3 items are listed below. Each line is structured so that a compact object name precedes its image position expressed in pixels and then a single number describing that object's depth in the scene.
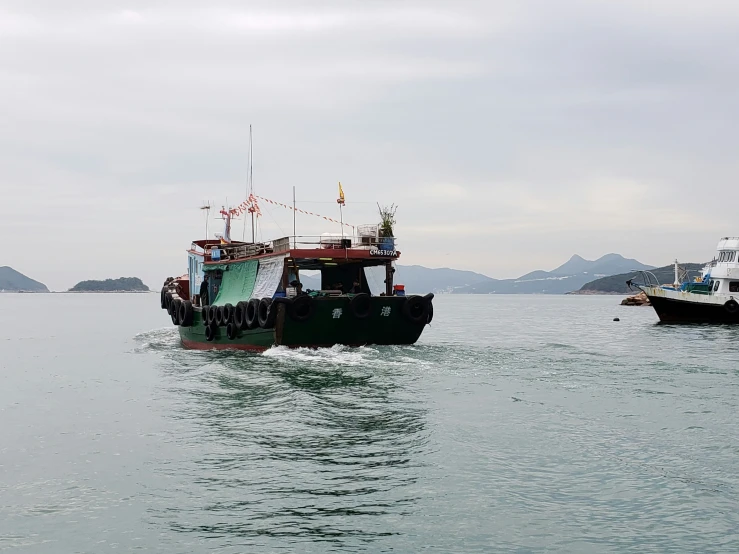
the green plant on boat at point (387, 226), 28.42
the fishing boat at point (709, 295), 52.78
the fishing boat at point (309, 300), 25.44
